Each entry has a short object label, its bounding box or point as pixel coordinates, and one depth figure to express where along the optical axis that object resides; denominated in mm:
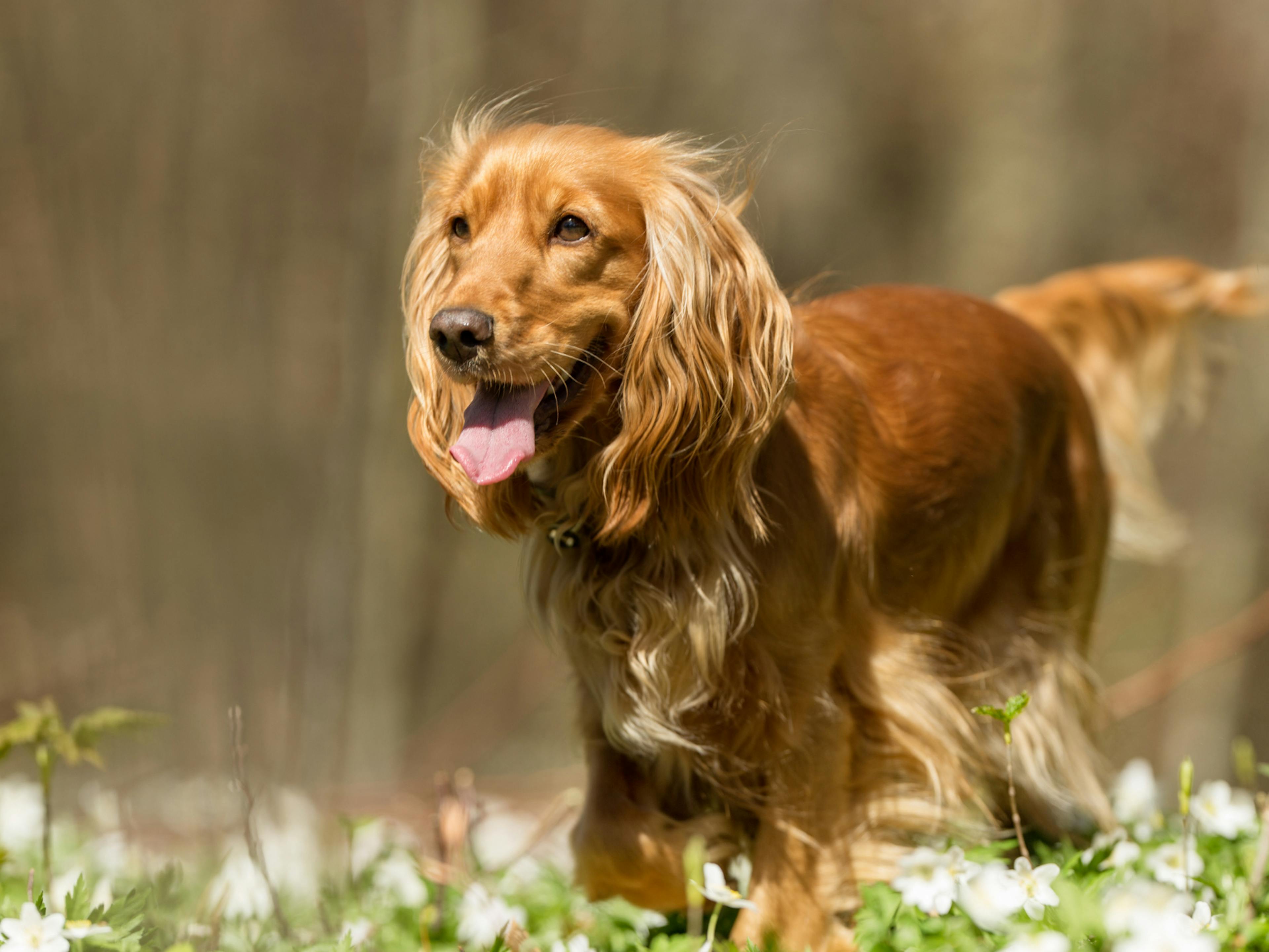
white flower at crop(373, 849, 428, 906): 6352
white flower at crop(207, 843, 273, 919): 5645
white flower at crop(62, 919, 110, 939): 3986
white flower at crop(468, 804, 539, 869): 8070
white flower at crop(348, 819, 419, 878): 6754
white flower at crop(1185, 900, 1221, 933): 4195
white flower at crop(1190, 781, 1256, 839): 5930
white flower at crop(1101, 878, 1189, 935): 3504
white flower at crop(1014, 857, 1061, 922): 4375
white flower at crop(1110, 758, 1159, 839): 6941
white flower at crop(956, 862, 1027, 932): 4398
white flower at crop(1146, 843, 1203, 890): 5086
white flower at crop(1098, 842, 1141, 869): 5359
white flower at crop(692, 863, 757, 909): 4305
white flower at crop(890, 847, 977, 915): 4789
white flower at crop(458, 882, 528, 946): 5547
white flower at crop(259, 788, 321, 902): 6996
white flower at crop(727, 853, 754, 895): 5816
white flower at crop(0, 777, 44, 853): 7012
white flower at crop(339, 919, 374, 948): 4832
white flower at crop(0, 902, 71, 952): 4008
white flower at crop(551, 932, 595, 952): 5047
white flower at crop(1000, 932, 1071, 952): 3740
